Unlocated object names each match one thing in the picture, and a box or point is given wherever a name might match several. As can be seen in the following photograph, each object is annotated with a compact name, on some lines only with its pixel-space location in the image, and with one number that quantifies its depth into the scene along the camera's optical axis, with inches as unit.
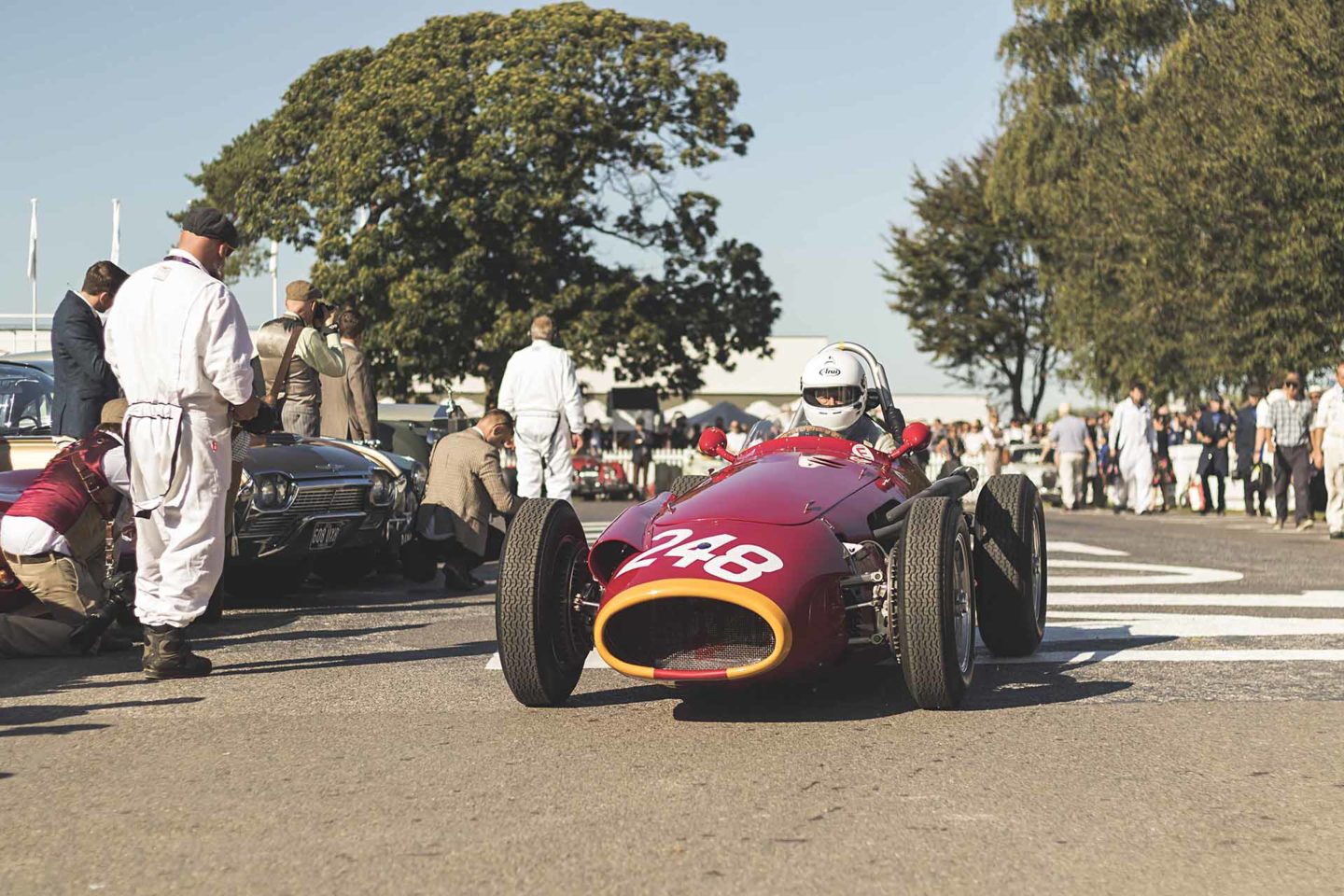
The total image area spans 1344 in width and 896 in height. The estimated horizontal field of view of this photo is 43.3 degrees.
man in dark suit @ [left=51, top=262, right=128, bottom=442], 370.6
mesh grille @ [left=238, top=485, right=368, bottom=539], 389.1
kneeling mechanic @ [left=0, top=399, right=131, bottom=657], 313.0
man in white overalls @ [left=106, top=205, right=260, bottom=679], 283.3
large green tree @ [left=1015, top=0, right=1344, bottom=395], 993.5
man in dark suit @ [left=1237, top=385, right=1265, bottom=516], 911.7
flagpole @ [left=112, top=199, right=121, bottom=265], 1674.5
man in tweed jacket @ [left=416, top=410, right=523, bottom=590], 452.1
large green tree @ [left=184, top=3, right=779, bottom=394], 1499.8
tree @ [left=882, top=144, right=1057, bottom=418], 2326.5
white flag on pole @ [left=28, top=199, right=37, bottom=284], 1627.7
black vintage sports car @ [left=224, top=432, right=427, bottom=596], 391.2
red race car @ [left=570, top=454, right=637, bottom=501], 1348.4
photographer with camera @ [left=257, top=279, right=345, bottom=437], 440.5
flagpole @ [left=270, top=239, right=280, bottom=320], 1660.9
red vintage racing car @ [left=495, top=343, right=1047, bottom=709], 231.5
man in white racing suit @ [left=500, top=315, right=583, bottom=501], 527.2
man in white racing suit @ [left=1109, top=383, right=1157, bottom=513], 1007.0
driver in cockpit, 317.7
